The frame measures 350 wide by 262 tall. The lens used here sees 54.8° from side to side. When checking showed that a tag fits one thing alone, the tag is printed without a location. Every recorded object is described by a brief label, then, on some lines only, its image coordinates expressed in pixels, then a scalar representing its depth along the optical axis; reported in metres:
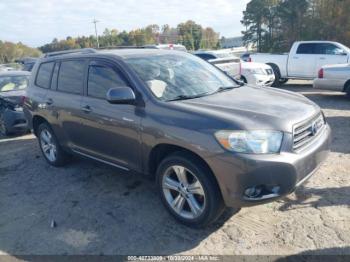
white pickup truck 12.50
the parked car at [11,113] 7.90
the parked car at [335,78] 9.41
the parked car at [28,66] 15.35
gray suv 3.04
